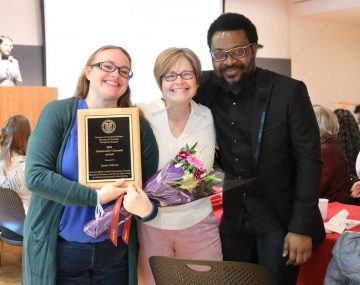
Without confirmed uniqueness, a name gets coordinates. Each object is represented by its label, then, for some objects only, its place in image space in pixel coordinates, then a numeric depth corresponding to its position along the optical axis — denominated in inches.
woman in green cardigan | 65.1
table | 87.8
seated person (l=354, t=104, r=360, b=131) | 245.1
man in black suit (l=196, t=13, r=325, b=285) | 75.5
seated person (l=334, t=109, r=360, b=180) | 189.9
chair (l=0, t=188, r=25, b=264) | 132.1
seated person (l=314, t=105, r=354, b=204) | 131.0
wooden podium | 206.8
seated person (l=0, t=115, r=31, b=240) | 148.9
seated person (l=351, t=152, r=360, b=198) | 103.1
